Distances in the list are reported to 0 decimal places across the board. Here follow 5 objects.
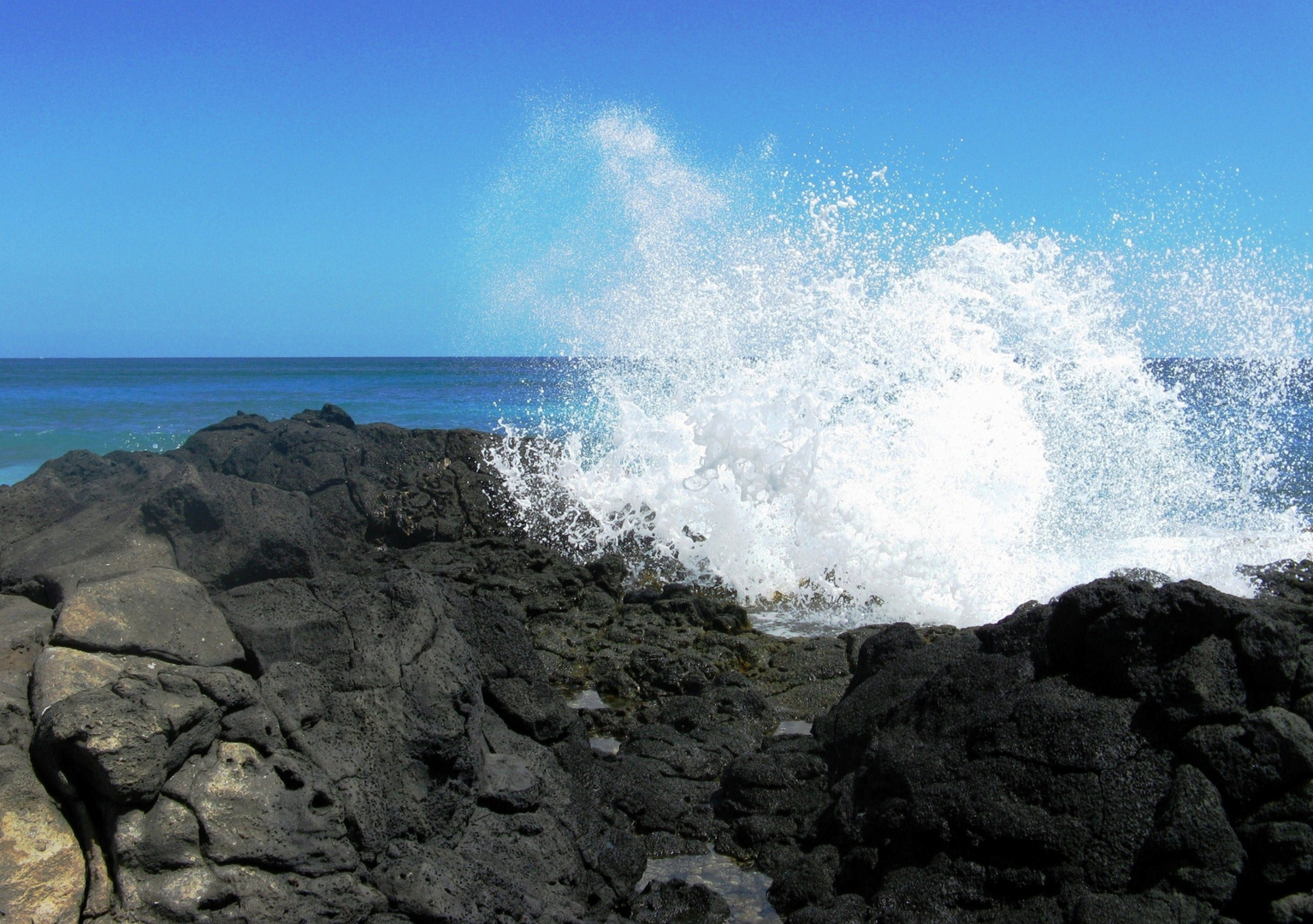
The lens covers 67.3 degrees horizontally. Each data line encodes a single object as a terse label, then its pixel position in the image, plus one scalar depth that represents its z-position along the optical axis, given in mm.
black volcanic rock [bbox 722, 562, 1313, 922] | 3203
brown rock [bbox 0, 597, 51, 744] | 2943
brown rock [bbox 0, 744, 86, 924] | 2641
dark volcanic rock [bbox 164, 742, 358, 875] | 2898
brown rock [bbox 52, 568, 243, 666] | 3375
